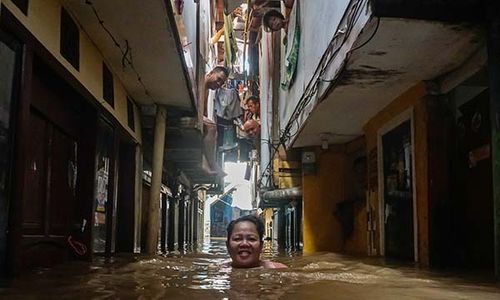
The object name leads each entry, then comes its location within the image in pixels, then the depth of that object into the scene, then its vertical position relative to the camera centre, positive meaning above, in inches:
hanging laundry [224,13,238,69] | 665.4 +212.9
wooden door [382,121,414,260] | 323.6 +12.4
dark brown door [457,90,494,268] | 280.8 +7.1
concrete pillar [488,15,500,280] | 203.8 +37.5
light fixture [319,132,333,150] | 446.8 +61.3
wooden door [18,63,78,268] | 223.0 +15.7
